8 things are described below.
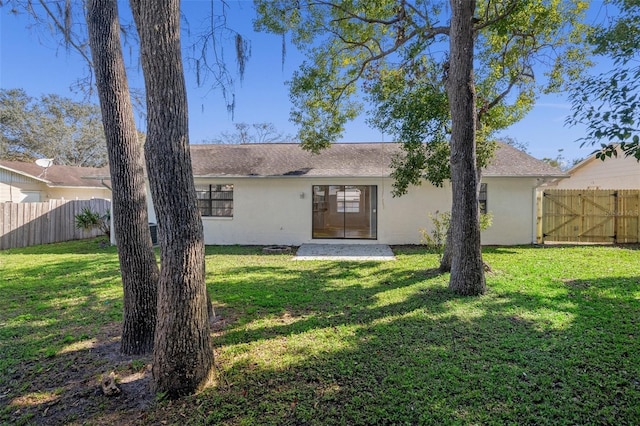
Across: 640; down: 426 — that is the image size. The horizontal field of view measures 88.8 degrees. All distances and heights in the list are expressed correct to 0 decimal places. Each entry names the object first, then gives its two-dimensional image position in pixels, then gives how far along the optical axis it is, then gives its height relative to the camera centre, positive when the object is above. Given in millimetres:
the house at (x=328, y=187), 11250 +722
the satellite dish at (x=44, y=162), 15784 +2624
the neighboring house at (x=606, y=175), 14753 +2174
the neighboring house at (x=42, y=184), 16750 +1811
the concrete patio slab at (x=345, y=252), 9414 -1108
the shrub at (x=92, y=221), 12332 -184
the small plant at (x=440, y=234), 8398 -461
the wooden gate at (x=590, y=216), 11383 +40
